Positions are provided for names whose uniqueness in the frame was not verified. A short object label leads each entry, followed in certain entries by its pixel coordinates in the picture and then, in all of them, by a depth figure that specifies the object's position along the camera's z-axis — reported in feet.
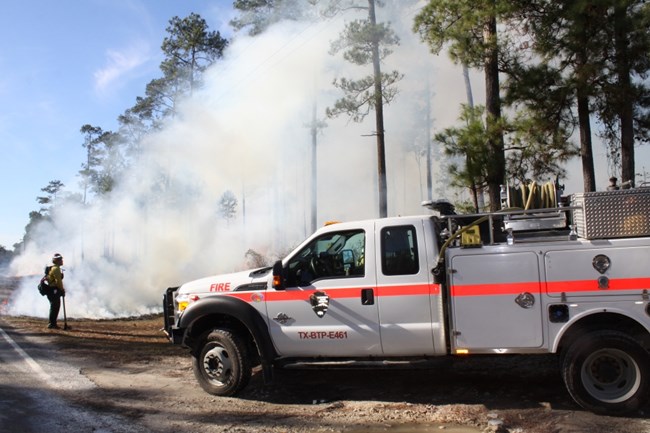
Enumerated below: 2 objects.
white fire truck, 15.43
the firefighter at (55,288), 38.28
